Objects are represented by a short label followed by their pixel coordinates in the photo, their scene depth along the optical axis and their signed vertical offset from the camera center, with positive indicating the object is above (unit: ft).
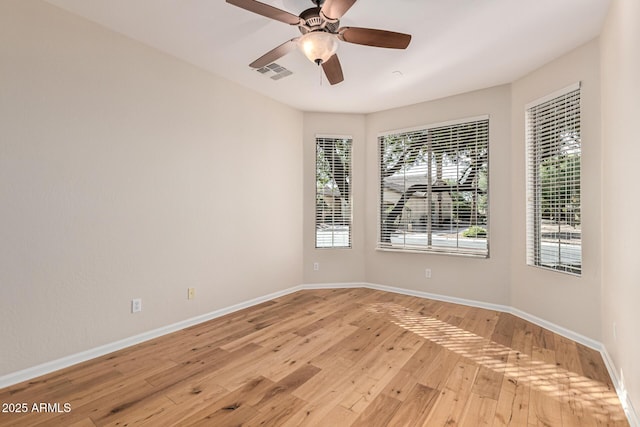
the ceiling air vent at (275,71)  11.02 +5.28
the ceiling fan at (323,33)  6.53 +4.21
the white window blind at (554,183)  9.89 +1.19
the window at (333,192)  16.28 +1.31
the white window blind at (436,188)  13.39 +1.33
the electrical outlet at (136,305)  9.53 -2.70
